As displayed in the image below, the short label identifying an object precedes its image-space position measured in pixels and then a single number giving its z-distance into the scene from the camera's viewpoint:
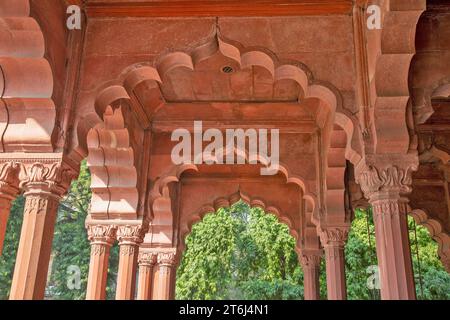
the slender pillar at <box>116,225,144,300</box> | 10.97
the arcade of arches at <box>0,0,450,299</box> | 6.80
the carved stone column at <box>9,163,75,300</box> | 6.57
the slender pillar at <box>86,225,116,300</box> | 10.52
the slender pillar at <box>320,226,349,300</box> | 10.97
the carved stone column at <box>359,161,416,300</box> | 6.63
